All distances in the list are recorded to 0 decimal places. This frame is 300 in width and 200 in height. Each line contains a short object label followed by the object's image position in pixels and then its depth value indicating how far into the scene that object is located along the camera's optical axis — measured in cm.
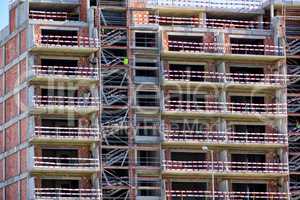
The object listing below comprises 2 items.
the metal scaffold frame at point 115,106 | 9512
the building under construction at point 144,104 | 9544
